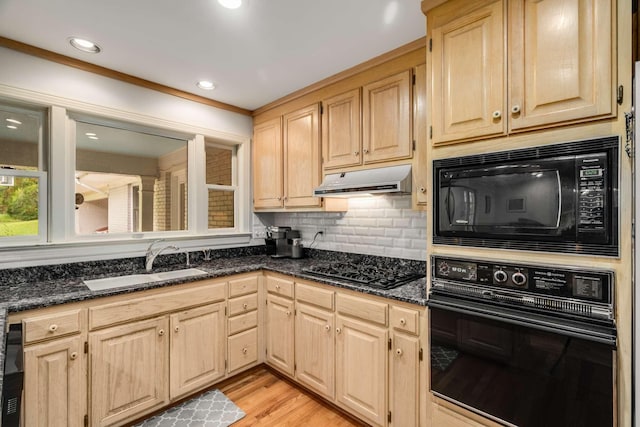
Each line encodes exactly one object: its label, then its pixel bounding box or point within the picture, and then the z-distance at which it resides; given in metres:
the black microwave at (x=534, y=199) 1.21
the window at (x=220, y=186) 3.26
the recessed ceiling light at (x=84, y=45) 2.02
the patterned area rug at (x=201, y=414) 2.14
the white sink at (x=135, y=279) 2.16
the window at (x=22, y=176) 2.17
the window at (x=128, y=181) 2.50
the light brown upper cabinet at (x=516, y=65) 1.23
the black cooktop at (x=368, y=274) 2.09
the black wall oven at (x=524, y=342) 1.22
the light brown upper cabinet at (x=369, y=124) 2.19
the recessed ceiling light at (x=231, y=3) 1.66
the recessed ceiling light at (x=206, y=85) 2.68
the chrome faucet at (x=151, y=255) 2.59
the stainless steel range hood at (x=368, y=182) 2.11
